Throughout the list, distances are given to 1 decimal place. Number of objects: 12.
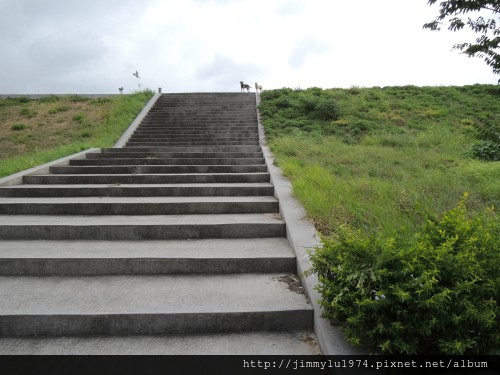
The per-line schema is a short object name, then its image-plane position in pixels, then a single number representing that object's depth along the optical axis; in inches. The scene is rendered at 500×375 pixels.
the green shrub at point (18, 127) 476.6
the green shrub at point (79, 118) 492.7
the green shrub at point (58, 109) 537.2
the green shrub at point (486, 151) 279.3
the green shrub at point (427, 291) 71.0
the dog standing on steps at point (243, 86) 766.5
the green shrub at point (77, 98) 606.3
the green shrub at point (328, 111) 487.2
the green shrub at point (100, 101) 585.0
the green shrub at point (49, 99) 614.0
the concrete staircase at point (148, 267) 100.3
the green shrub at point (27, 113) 529.5
